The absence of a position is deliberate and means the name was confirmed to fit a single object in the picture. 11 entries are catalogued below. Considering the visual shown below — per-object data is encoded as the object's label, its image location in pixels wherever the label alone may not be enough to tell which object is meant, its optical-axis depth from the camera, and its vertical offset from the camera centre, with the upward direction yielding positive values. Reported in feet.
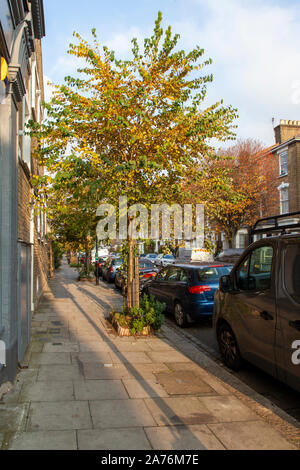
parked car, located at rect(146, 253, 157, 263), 137.49 -2.10
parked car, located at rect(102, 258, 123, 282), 70.30 -3.15
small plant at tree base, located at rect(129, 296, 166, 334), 27.17 -4.74
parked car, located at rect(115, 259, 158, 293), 51.29 -2.92
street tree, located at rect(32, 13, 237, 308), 25.74 +8.60
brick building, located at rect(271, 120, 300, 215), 109.19 +21.48
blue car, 30.04 -3.19
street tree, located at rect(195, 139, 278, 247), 96.94 +16.80
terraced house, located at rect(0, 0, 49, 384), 16.53 +2.45
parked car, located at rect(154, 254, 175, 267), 107.68 -2.85
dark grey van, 14.88 -2.56
